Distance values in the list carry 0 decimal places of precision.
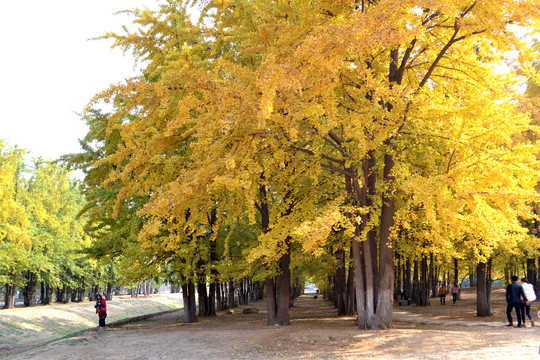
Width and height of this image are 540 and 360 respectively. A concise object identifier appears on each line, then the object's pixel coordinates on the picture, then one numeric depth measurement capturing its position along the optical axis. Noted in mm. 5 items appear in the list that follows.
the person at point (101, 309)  18783
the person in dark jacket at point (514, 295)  12914
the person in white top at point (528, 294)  12602
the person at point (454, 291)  32463
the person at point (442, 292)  32094
